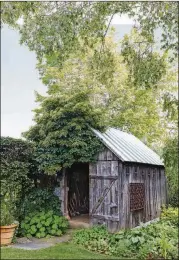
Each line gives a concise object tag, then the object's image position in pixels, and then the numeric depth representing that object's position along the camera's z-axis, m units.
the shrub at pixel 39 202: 11.67
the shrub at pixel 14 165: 10.20
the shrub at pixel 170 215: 12.53
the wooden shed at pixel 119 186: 11.16
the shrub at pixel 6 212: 9.63
